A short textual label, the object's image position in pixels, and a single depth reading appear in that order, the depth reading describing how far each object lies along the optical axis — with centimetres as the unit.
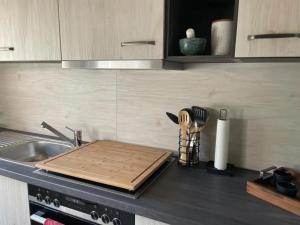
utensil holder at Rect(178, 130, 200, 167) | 122
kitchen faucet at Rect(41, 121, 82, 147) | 156
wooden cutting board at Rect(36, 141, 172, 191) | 100
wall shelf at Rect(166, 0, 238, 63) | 101
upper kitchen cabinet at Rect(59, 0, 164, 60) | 100
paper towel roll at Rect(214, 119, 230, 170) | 116
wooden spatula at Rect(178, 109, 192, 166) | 121
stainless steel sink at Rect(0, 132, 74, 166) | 159
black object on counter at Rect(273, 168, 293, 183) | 94
